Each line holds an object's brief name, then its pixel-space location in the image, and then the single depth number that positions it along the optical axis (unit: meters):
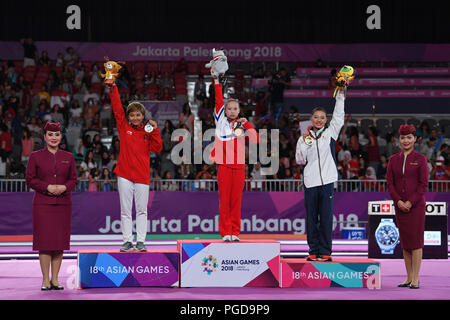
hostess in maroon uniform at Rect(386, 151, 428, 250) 16.97
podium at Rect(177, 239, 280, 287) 16.73
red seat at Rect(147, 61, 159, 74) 46.06
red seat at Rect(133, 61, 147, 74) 45.62
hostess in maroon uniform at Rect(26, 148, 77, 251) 16.33
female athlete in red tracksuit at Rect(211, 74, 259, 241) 17.28
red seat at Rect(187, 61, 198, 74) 46.72
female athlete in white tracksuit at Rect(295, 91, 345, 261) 17.09
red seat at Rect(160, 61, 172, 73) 46.28
